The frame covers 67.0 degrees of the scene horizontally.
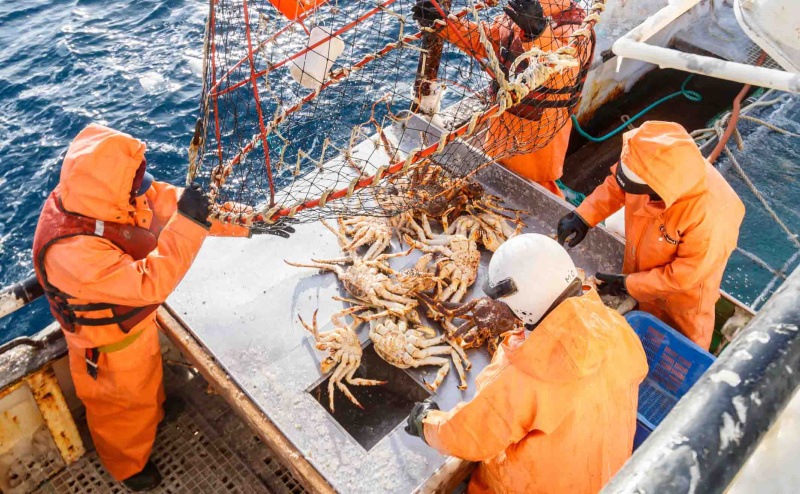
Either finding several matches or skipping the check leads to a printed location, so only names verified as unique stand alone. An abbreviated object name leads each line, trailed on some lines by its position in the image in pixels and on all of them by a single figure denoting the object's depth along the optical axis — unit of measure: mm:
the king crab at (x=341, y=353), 4078
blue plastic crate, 4215
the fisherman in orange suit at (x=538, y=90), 4715
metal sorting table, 3668
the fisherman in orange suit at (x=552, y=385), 2750
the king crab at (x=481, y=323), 4246
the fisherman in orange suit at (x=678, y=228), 3832
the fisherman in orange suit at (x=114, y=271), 3504
